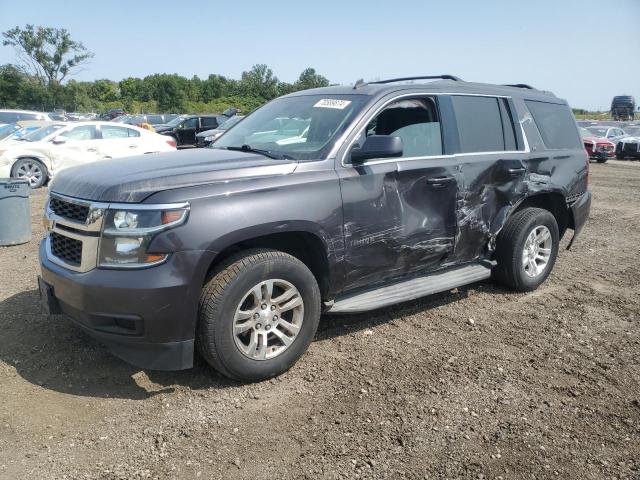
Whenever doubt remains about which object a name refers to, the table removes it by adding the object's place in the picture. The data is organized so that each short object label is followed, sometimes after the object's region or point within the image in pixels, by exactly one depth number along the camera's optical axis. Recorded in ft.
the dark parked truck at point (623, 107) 149.18
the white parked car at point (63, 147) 38.42
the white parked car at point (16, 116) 68.59
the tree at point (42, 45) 214.69
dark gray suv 9.83
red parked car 71.41
